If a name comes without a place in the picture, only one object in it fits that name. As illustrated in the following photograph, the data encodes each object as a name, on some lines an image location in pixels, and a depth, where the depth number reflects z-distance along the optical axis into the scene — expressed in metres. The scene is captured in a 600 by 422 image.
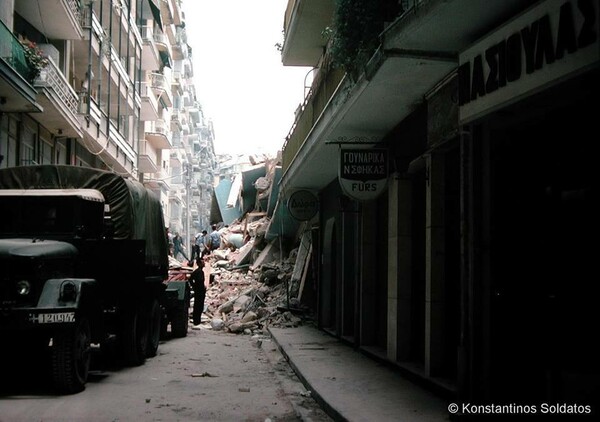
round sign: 19.42
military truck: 9.49
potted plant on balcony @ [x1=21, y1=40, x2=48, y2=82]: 19.56
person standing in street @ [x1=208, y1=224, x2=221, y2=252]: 35.34
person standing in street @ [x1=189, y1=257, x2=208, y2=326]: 20.61
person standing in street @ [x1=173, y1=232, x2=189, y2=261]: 42.06
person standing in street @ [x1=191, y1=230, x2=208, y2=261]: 36.49
